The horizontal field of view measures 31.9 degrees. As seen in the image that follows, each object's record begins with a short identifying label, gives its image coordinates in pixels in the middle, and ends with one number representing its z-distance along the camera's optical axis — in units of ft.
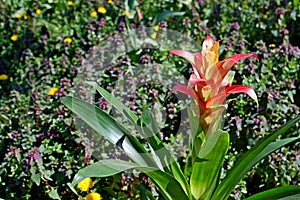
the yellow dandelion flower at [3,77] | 11.88
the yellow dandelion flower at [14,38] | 12.66
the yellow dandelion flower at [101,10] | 12.32
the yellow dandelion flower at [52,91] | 10.11
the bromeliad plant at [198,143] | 5.90
